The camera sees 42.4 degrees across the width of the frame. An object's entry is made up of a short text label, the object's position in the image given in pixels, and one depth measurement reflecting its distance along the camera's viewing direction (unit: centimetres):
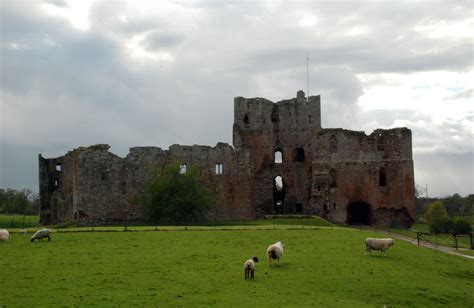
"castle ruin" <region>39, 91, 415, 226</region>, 6209
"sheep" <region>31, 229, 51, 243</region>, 3825
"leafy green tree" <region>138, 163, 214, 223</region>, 5688
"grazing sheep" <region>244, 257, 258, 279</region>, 2672
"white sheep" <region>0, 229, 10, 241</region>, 3831
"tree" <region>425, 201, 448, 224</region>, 8488
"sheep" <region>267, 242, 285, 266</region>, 2954
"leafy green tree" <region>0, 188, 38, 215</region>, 11300
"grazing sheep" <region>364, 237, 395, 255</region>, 3377
